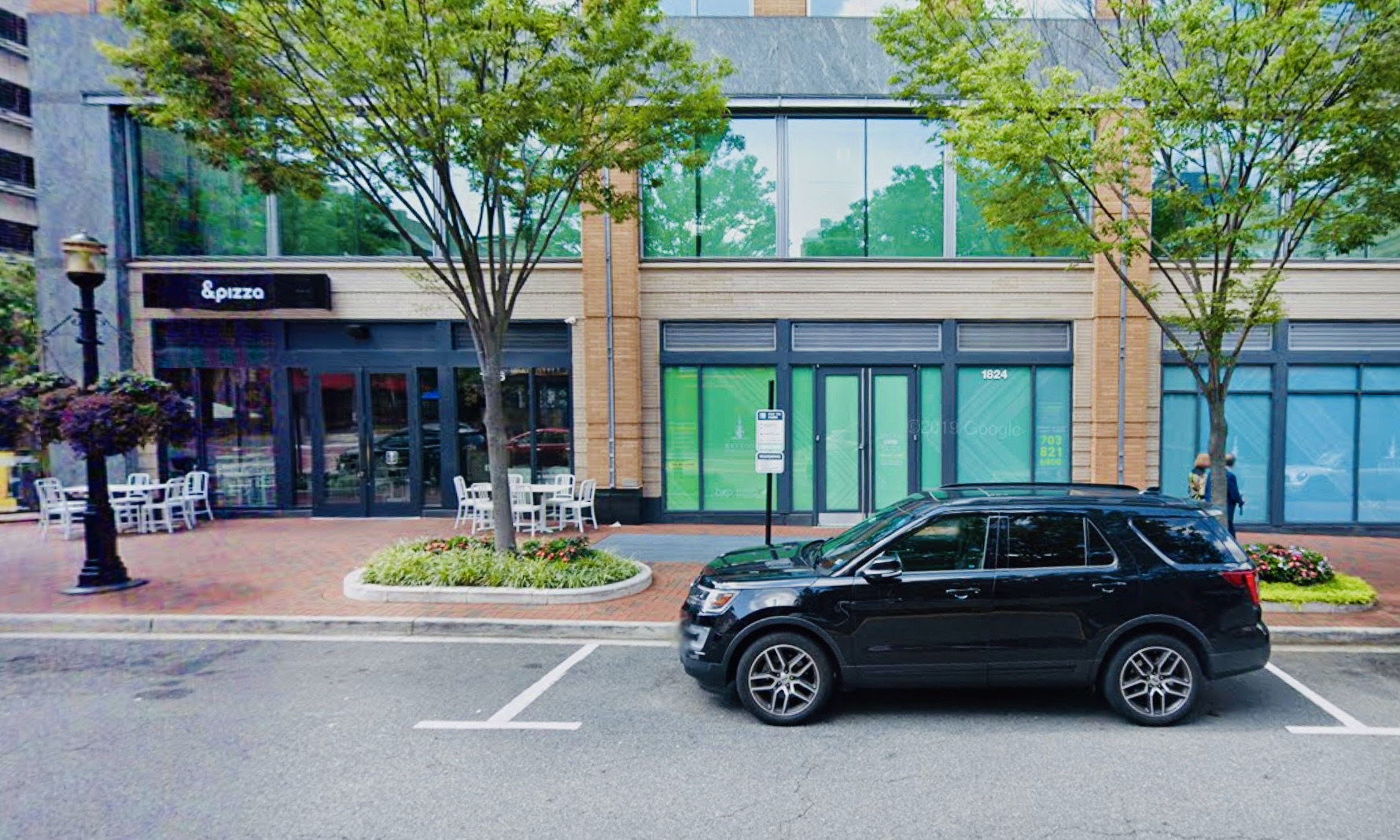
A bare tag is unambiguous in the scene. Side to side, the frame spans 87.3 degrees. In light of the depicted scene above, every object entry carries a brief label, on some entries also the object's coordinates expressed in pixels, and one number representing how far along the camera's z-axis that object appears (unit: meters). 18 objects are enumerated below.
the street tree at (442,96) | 7.80
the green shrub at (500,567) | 8.53
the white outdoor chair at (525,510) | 12.06
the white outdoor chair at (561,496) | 12.43
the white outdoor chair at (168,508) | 12.72
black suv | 5.32
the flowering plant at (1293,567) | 8.27
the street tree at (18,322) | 16.02
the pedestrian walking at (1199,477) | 9.67
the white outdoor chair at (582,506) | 12.52
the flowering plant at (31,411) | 8.70
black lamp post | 8.65
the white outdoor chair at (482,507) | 11.98
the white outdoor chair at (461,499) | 12.20
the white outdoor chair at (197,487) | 13.36
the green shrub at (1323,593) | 7.86
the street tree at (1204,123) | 7.65
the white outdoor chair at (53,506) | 12.11
